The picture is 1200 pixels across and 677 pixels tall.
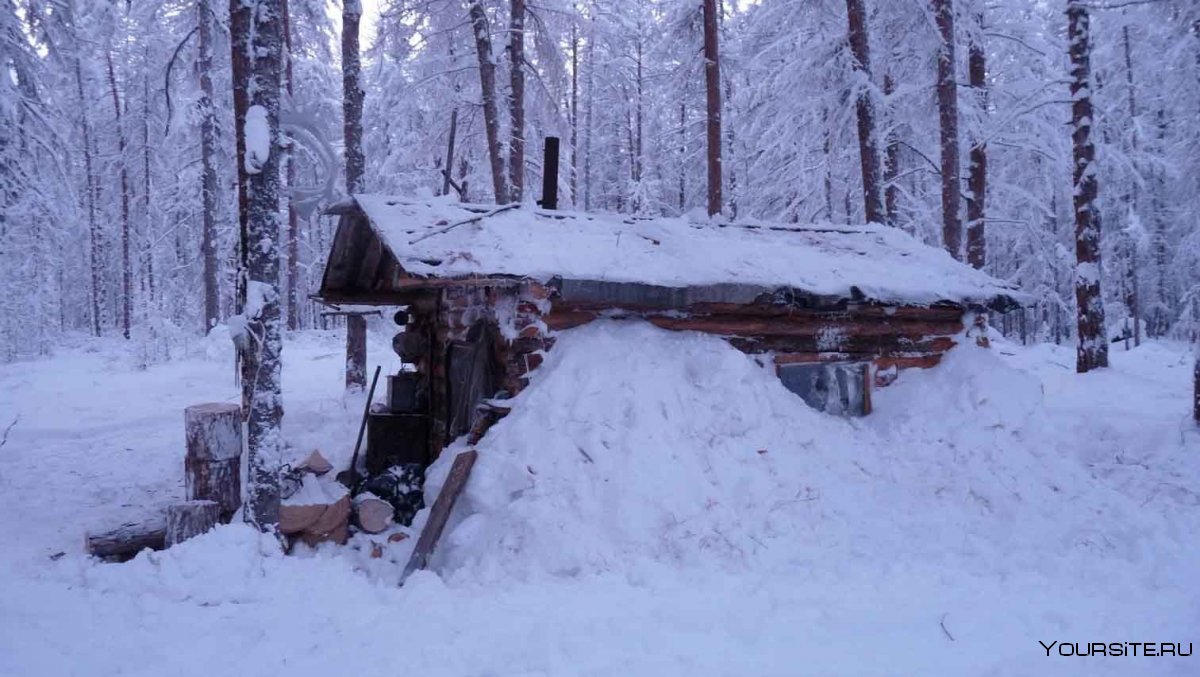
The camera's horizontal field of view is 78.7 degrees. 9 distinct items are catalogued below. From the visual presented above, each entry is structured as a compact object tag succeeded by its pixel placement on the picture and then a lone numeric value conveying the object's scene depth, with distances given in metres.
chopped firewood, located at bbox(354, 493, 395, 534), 6.82
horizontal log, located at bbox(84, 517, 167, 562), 6.27
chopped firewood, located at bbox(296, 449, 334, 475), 7.93
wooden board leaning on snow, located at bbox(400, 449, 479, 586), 5.80
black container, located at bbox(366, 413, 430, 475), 8.45
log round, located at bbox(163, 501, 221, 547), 6.14
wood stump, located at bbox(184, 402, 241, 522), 6.66
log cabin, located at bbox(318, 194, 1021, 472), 6.88
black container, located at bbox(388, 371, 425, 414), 9.00
